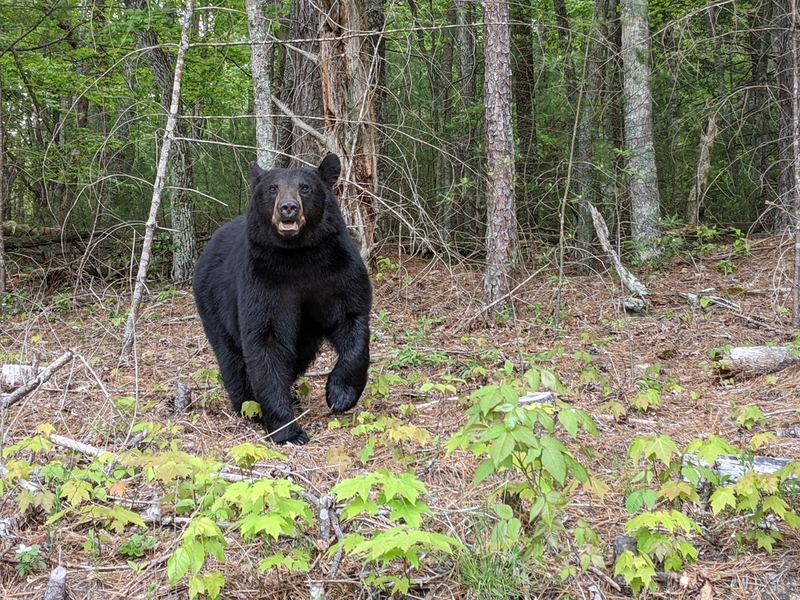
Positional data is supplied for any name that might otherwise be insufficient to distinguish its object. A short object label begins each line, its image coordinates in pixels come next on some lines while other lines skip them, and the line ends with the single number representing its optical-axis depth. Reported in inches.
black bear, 188.5
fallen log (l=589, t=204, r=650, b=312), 303.1
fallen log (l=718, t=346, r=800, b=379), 218.7
